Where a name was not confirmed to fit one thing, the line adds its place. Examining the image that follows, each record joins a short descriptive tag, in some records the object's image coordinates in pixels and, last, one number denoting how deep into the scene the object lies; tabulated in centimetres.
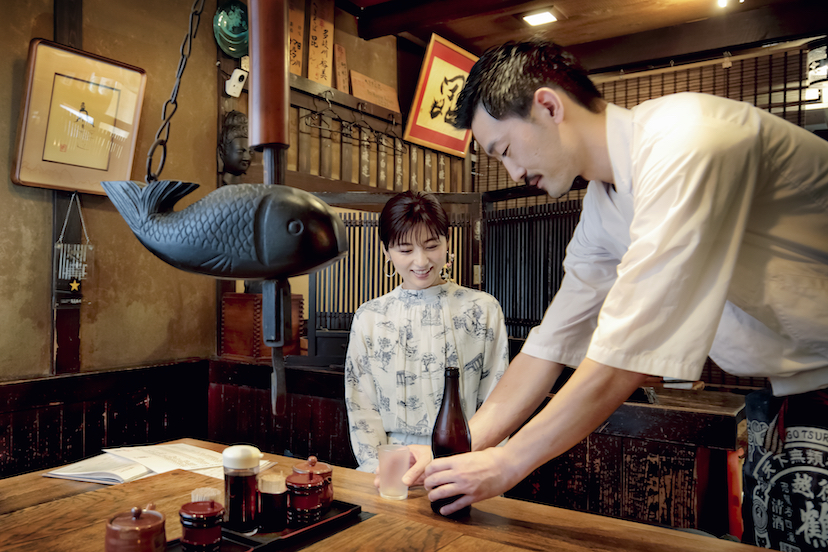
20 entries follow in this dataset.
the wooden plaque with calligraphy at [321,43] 419
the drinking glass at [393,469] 129
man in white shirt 99
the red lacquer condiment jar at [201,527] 94
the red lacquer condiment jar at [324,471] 116
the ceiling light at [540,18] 451
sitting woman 235
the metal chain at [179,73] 74
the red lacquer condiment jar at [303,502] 110
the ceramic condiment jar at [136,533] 85
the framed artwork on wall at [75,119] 268
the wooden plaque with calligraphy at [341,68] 441
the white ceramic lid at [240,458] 110
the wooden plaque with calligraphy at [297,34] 400
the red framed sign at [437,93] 479
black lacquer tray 99
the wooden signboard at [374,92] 457
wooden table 102
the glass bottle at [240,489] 108
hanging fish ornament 64
